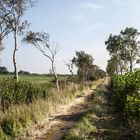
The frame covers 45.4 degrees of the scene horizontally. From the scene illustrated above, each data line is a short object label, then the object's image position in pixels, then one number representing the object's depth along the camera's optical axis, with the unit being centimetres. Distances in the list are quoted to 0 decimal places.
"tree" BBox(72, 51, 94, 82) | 3024
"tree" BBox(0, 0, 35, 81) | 1349
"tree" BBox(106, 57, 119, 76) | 4010
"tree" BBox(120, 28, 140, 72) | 3173
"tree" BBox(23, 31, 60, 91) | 1653
